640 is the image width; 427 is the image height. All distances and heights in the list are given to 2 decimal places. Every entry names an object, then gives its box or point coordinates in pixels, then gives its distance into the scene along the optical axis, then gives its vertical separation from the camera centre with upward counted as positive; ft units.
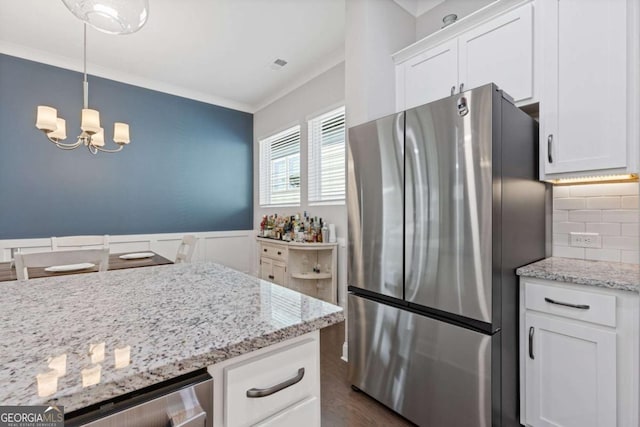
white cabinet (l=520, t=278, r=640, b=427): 4.11 -2.17
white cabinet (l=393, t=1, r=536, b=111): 5.58 +3.44
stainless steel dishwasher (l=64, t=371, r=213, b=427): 1.51 -1.07
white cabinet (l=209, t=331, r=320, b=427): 1.97 -1.27
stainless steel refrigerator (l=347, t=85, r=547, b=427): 4.50 -0.68
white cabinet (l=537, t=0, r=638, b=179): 4.60 +2.13
